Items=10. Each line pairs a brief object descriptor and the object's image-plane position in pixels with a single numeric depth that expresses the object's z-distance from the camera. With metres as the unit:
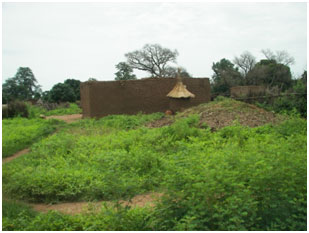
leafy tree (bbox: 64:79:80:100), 32.91
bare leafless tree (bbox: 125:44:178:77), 34.59
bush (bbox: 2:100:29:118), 15.91
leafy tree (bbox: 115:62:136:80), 32.06
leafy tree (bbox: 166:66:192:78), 34.56
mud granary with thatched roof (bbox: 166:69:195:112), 14.46
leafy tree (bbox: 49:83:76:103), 28.94
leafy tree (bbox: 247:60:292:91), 27.84
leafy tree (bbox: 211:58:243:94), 29.20
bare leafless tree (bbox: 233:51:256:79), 33.03
